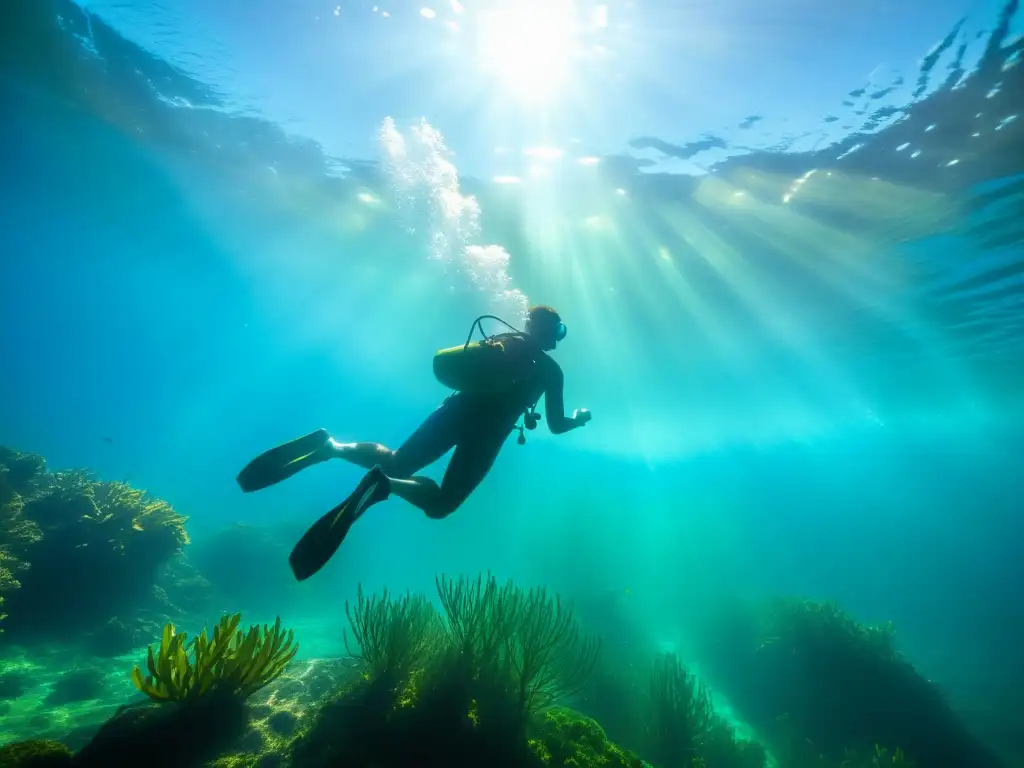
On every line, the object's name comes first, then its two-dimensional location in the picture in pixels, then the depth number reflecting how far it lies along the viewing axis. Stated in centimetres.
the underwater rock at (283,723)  500
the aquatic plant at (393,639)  498
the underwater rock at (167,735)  354
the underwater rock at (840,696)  992
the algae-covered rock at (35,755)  315
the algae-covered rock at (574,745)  447
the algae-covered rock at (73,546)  926
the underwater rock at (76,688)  773
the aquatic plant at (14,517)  862
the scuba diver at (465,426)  455
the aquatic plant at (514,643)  501
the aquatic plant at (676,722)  824
